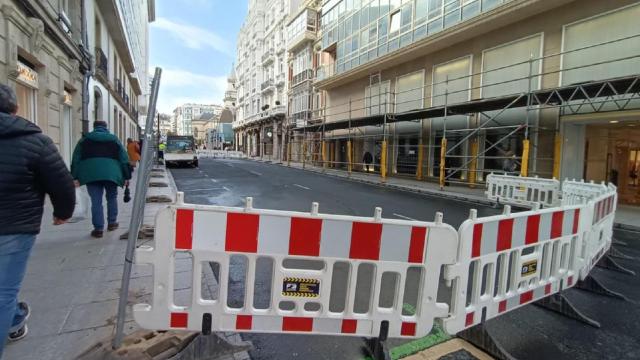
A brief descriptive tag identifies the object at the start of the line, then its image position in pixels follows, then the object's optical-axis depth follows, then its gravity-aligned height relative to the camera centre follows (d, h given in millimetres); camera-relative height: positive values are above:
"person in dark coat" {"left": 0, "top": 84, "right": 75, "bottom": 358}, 2109 -268
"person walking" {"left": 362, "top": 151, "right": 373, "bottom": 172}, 22734 -90
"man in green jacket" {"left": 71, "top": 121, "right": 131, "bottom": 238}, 5238 -259
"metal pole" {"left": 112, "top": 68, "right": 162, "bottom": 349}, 2406 -412
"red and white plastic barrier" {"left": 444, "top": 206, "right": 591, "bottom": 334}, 2717 -857
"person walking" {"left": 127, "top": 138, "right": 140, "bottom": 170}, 12273 -25
